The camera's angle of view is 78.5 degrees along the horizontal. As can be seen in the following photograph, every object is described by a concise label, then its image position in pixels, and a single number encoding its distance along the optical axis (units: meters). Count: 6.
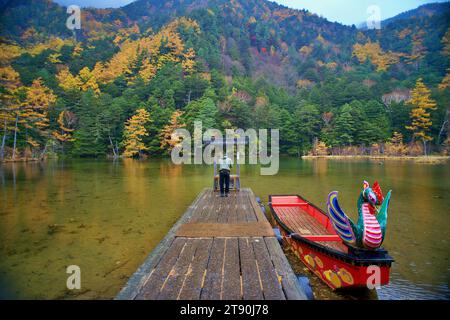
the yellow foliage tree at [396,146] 43.03
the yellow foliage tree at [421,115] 43.22
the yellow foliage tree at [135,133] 44.38
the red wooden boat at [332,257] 4.25
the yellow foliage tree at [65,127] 46.00
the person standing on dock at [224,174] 9.84
